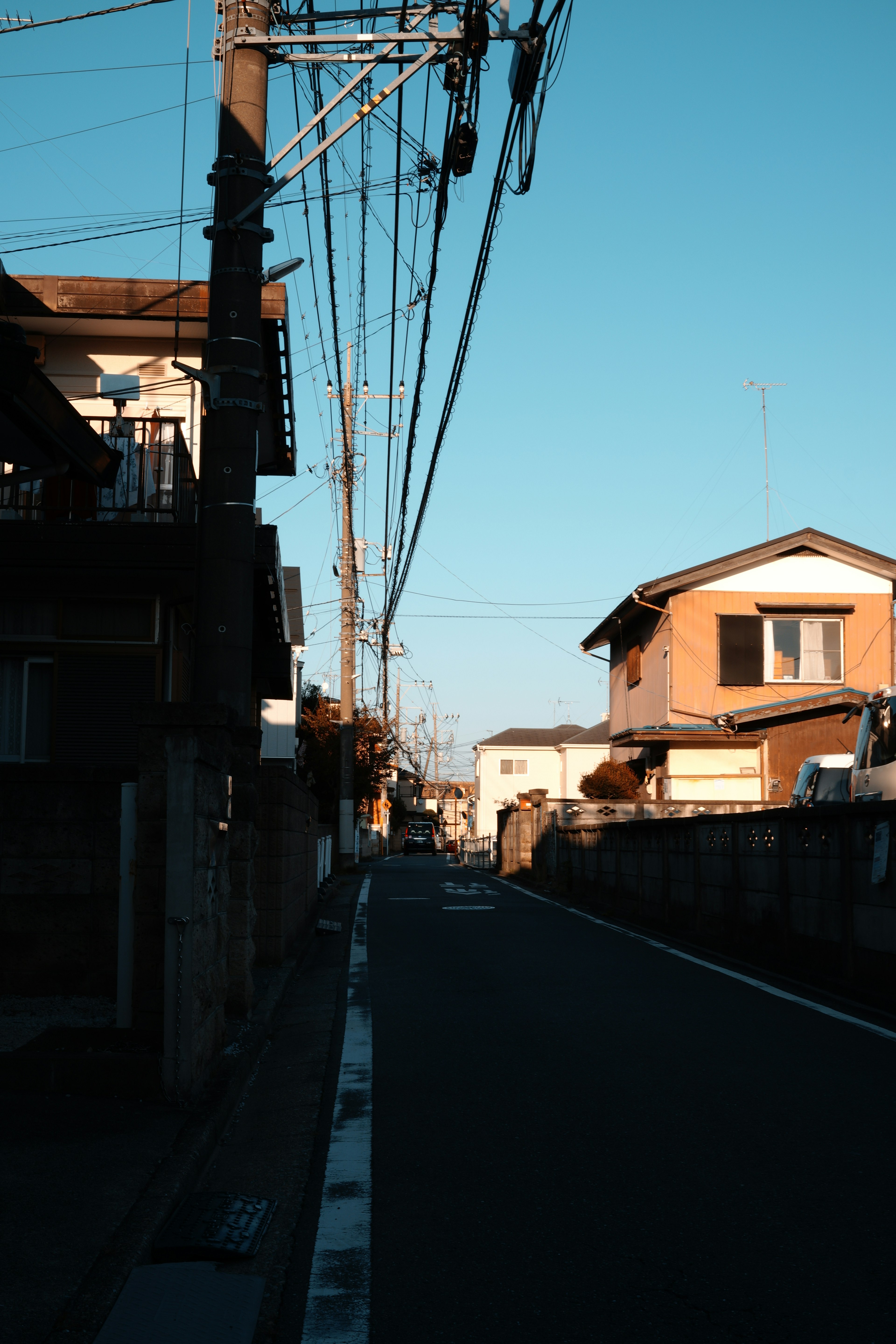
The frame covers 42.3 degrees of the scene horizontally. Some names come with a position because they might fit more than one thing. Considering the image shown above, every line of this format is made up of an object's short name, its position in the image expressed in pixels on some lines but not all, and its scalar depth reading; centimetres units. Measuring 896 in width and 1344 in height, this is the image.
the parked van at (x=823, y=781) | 2112
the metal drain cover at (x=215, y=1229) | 392
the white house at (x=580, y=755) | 6222
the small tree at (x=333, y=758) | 3934
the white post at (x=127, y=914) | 655
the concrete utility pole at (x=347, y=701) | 3183
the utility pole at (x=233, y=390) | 796
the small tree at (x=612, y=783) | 3562
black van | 7244
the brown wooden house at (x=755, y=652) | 3172
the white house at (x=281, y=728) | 2920
